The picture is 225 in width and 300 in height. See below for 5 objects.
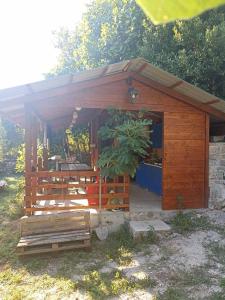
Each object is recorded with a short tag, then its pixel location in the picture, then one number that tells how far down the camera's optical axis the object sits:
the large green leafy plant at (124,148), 4.44
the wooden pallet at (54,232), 4.18
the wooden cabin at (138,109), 4.78
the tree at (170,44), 7.48
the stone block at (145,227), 4.57
